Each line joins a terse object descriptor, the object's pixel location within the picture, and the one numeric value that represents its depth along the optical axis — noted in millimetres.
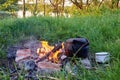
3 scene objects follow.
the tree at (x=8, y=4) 6655
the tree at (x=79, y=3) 6358
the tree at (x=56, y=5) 6885
